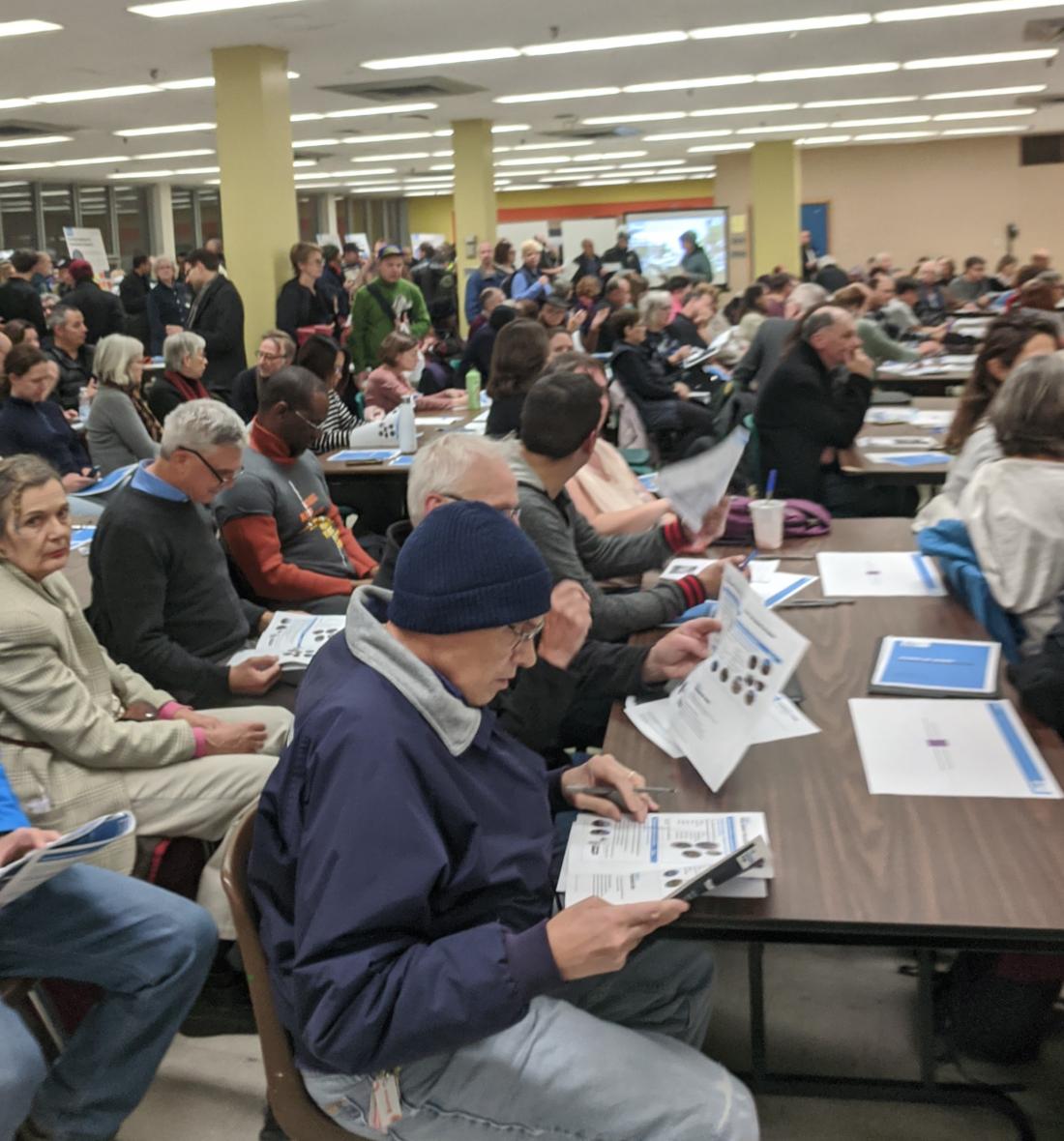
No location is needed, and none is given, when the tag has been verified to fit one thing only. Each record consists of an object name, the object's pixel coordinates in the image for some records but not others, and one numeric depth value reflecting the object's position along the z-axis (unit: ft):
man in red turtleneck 11.65
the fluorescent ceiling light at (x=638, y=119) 47.93
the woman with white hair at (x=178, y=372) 18.90
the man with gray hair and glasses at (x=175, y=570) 9.27
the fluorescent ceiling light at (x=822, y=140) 60.90
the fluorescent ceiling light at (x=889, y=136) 61.19
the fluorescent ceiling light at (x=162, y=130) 44.68
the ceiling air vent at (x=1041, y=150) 66.18
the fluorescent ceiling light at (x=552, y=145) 56.59
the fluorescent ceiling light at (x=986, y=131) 60.87
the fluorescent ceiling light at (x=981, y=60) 37.27
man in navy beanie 4.11
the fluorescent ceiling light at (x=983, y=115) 52.80
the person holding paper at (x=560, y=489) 8.66
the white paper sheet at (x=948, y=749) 5.89
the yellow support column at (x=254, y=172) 30.35
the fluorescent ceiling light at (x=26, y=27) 26.16
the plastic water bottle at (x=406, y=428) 17.52
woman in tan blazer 7.32
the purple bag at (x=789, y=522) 11.23
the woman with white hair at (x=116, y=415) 17.69
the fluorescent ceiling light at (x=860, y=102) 46.26
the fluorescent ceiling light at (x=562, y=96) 40.45
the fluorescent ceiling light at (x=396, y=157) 58.90
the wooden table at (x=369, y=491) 16.40
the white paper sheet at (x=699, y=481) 9.21
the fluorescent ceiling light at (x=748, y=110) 46.76
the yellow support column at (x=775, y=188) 58.44
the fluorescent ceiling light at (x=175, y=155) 52.70
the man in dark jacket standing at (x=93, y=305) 30.96
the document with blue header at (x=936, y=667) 7.13
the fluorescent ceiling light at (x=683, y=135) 55.31
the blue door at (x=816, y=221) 70.13
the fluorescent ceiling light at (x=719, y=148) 61.77
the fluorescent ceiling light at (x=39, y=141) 45.95
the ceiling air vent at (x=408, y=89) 36.24
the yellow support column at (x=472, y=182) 46.83
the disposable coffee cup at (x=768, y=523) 10.78
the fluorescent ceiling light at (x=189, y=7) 25.14
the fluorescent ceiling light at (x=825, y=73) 38.29
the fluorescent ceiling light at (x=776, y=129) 54.03
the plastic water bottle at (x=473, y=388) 22.53
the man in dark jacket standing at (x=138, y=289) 38.22
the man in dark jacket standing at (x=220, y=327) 26.66
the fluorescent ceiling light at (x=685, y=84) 39.47
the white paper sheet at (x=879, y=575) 9.33
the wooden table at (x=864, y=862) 4.80
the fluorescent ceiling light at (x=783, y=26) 30.42
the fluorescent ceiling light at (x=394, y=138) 50.74
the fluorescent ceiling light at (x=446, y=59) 32.37
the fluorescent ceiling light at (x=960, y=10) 29.60
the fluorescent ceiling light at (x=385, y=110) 42.22
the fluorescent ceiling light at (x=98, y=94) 35.72
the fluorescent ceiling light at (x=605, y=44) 31.63
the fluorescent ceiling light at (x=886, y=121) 53.57
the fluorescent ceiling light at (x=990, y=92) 45.42
